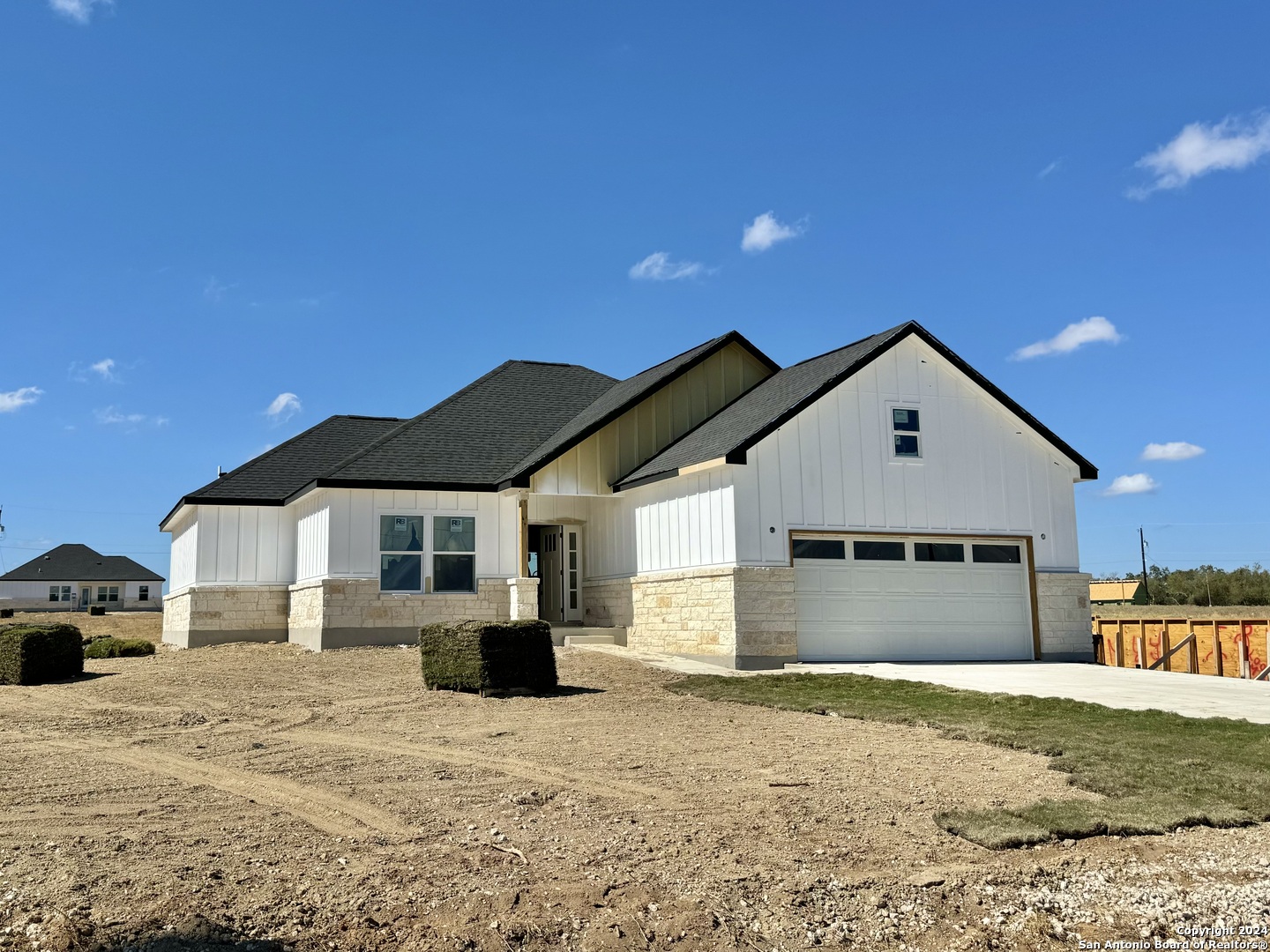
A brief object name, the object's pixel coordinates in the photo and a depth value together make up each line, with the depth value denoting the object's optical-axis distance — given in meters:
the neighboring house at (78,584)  72.81
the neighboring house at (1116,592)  65.62
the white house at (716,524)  18.33
